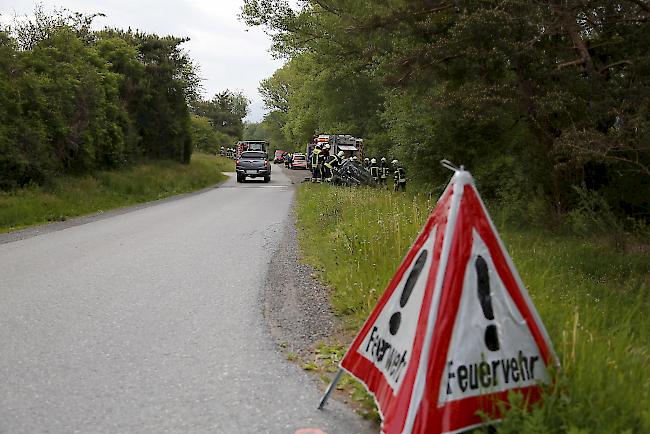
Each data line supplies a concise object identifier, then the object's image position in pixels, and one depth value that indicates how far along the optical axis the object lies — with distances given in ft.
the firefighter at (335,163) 91.71
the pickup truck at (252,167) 130.21
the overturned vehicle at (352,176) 83.15
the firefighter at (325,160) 99.66
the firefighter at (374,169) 91.65
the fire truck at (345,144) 116.57
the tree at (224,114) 375.04
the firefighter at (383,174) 89.25
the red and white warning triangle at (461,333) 10.91
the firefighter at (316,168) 105.68
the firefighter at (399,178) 74.59
